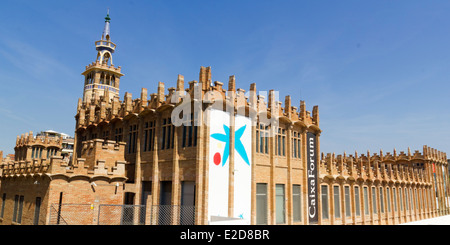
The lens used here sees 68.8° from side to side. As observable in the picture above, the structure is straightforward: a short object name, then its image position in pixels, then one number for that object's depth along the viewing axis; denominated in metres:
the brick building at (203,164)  22.16
